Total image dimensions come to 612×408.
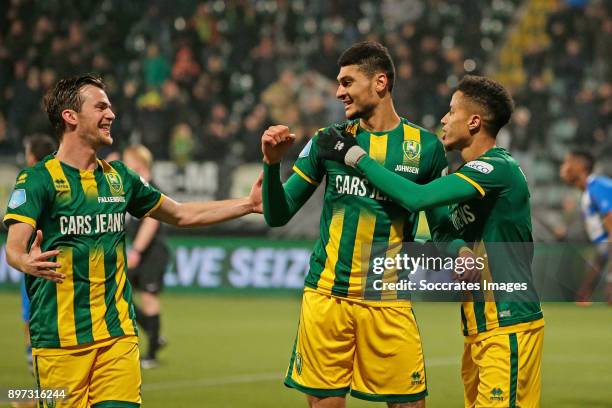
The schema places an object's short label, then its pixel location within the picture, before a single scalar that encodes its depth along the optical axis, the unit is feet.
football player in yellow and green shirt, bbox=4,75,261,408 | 31.68
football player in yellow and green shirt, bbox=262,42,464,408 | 34.81
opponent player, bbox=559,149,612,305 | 67.21
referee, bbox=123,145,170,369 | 66.08
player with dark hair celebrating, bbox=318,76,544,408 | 31.94
